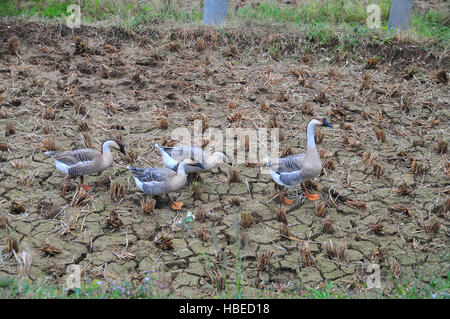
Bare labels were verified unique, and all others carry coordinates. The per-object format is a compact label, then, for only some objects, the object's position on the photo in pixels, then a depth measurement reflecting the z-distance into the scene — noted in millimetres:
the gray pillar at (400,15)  10379
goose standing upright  6426
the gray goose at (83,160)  6504
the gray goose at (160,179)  6336
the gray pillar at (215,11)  10898
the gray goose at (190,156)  6820
